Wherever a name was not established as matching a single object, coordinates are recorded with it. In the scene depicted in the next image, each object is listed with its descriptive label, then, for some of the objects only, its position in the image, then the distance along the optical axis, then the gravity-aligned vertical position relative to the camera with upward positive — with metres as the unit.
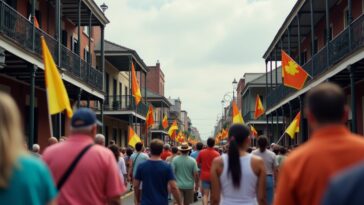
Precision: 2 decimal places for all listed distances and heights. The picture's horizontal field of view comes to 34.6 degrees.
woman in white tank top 5.81 -0.66
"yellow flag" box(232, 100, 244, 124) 26.77 -0.26
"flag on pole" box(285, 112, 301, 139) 21.76 -0.69
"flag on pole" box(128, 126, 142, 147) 23.59 -1.16
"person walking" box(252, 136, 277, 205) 9.95 -0.95
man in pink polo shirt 4.65 -0.48
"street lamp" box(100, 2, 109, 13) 37.14 +6.65
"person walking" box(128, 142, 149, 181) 13.55 -1.09
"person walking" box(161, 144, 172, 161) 16.24 -1.19
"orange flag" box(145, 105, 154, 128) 31.99 -0.48
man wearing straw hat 11.42 -1.22
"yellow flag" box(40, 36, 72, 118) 8.86 +0.31
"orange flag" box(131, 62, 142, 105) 26.91 +1.03
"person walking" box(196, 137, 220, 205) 12.27 -1.08
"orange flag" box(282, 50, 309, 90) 20.52 +1.26
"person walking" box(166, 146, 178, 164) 13.60 -0.99
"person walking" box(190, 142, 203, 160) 15.64 -1.02
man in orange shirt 3.28 -0.26
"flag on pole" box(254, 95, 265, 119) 34.22 +0.02
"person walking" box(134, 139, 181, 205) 7.22 -0.87
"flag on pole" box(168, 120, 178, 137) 45.12 -1.47
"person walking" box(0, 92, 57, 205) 2.90 -0.31
